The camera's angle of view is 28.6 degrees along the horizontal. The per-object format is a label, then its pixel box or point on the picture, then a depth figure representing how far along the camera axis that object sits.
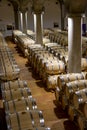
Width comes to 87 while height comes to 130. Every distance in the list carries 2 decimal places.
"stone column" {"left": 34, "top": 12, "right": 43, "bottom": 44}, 12.64
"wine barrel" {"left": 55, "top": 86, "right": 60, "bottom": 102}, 6.29
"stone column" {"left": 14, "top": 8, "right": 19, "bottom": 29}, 24.67
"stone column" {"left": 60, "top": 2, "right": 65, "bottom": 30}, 24.29
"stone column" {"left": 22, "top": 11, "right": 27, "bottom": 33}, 19.36
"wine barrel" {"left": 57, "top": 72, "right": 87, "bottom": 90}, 6.04
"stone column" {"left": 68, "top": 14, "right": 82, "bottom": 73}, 7.08
